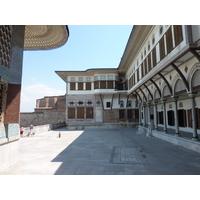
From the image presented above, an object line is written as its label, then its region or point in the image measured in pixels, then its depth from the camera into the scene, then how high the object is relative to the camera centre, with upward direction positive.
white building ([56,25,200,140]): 6.95 +2.77
